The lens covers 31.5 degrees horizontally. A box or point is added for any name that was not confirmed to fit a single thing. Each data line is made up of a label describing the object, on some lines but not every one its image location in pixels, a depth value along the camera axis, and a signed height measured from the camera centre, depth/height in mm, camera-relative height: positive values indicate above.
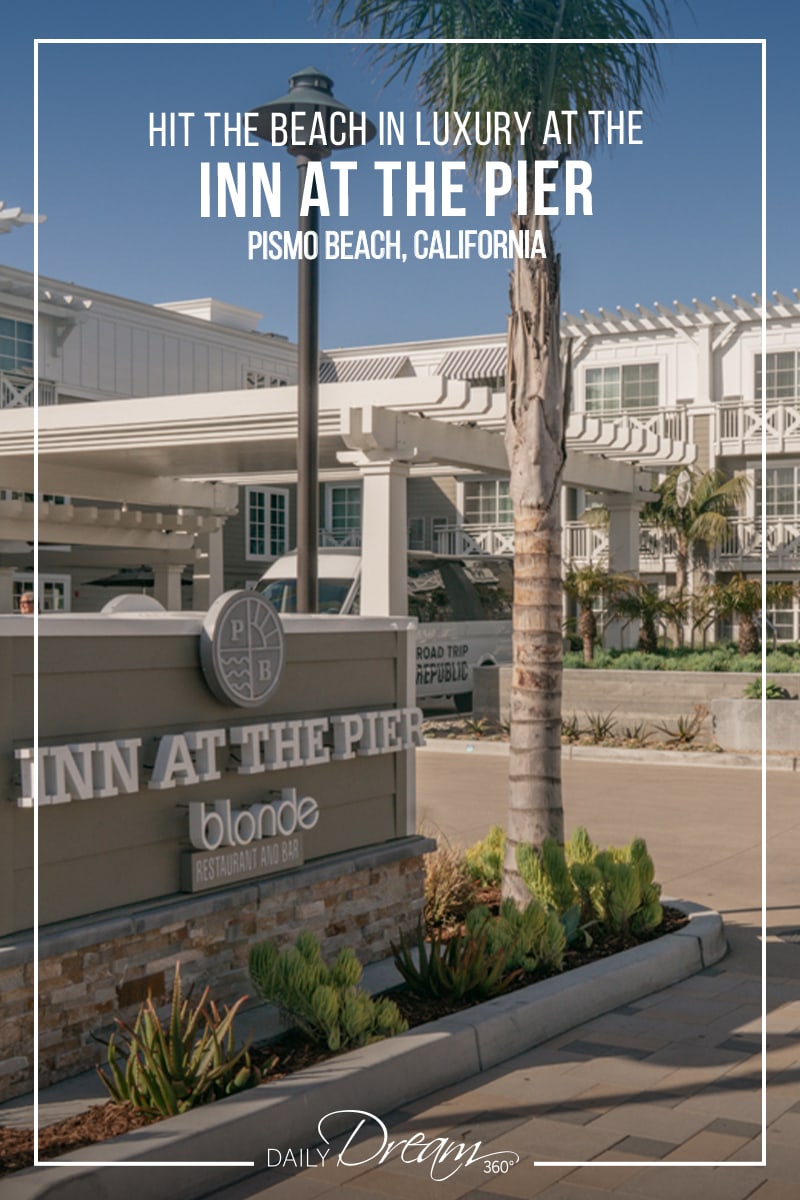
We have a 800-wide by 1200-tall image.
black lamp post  10312 +2862
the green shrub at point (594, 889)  8328 -1601
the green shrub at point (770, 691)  18312 -927
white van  22406 +215
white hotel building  17906 +2662
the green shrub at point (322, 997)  6406 -1721
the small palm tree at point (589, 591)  22016 +452
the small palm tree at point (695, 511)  28188 +2180
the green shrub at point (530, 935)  7602 -1699
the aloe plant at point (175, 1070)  5488 -1763
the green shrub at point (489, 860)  9750 -1666
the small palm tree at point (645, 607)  22422 +206
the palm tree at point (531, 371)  8516 +1499
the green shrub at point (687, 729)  18719 -1445
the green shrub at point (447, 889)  8953 -1749
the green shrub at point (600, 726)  19219 -1459
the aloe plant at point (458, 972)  7145 -1784
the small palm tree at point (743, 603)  22234 +262
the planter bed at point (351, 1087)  4969 -1920
